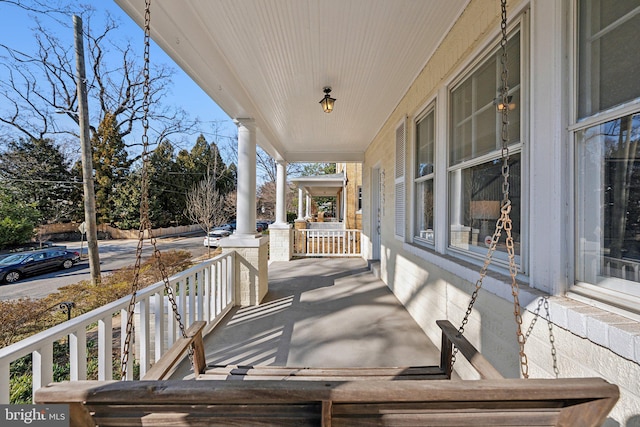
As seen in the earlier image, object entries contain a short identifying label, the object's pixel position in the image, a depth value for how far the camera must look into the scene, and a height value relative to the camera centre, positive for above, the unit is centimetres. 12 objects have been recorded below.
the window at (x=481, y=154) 180 +47
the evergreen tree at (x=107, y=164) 1546 +309
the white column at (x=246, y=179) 406 +51
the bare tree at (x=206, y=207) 1080 +29
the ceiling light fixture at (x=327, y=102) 367 +152
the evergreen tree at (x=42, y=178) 1395 +201
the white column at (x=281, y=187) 734 +72
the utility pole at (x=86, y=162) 683 +129
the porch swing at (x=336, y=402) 84 -60
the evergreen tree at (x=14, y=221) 1083 -34
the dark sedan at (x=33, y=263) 763 -150
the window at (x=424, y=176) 315 +45
